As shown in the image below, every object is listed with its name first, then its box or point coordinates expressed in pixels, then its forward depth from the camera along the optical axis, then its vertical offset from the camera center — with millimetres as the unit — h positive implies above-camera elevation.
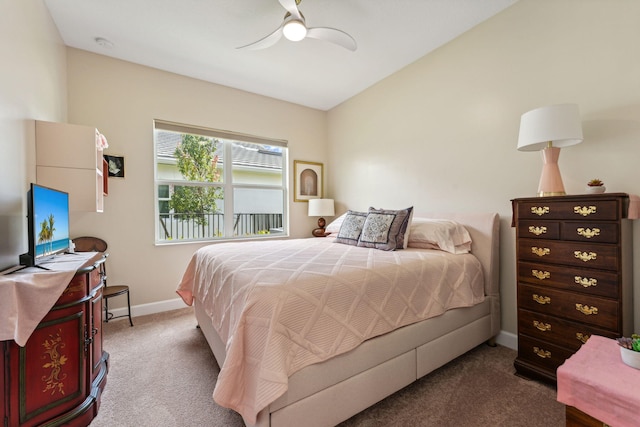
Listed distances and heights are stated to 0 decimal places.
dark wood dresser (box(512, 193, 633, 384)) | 1482 -412
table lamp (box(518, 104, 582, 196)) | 1647 +464
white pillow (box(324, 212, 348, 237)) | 3319 -211
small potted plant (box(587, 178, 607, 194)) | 1641 +126
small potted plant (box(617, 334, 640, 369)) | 1102 -608
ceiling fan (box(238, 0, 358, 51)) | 1956 +1414
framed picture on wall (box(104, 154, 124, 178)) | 2885 +513
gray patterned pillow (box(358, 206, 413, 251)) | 2352 -183
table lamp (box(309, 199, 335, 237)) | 3978 +33
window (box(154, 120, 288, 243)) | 3322 +367
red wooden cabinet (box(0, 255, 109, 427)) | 1188 -748
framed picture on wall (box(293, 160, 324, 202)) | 4172 +479
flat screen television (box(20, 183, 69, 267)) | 1379 -64
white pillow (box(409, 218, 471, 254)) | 2270 -239
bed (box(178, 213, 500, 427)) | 1166 -618
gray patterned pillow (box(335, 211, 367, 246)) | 2660 -188
